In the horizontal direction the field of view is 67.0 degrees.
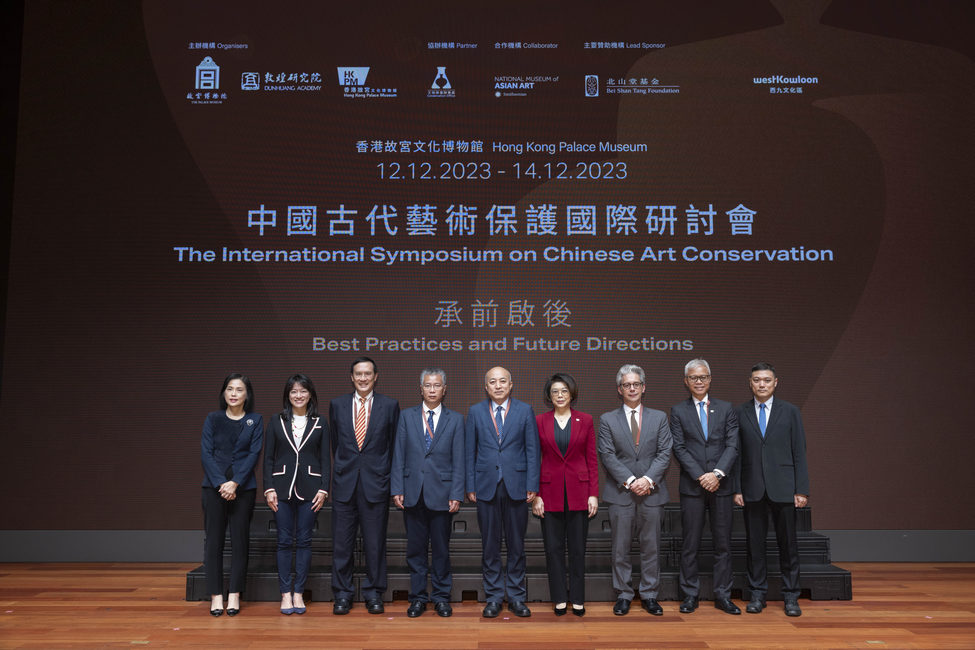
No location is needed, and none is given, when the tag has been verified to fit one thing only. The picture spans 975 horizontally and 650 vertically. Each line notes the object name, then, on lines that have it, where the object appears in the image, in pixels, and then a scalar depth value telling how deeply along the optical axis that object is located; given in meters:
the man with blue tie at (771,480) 3.90
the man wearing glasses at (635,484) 3.86
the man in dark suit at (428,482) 3.84
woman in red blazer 3.80
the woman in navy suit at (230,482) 3.85
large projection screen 5.11
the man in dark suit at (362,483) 3.89
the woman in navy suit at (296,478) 3.88
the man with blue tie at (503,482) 3.81
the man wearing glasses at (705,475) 3.93
